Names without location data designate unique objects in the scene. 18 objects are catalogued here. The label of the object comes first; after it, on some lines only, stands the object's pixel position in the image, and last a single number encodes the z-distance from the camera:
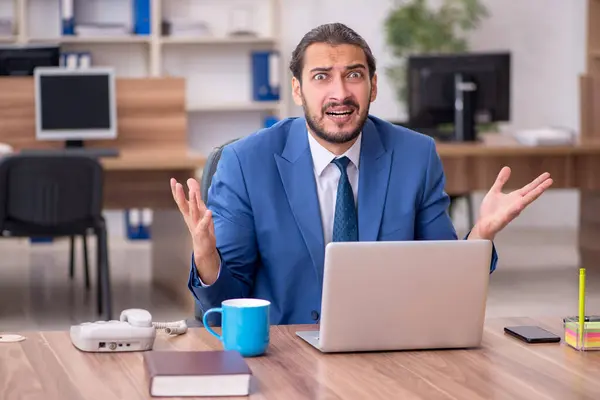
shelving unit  7.11
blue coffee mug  1.74
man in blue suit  2.24
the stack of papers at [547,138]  5.53
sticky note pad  1.80
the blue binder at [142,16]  6.98
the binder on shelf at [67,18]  6.93
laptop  1.70
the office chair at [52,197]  4.52
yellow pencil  1.79
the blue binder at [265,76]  7.07
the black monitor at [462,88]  5.75
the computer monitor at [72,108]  5.29
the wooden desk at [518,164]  5.45
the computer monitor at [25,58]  5.34
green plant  7.07
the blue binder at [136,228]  7.34
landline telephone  1.76
